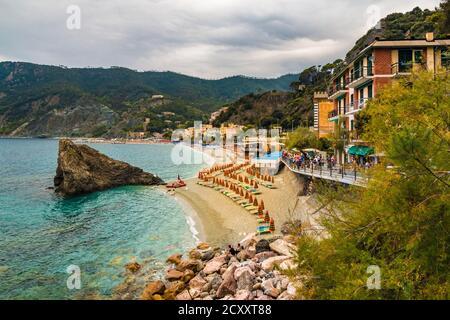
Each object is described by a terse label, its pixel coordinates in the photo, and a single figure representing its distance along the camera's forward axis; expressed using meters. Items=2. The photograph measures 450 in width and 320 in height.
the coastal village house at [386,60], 23.98
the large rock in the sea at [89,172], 41.94
